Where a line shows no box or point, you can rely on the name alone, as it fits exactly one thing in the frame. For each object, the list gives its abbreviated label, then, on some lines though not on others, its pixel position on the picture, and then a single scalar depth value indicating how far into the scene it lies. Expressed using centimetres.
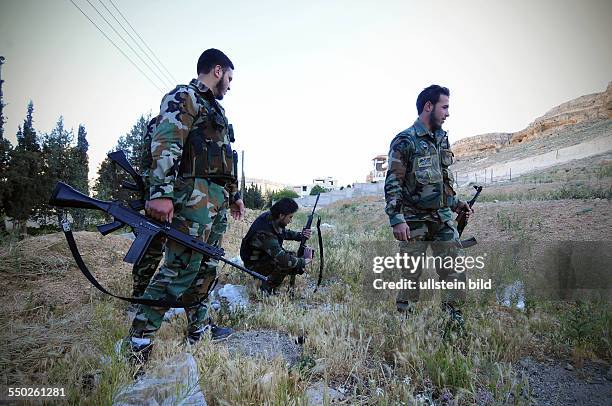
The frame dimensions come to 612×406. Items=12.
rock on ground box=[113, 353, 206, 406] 159
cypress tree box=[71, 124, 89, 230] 1216
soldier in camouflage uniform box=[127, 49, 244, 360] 219
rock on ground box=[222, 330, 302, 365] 255
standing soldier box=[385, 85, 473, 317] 316
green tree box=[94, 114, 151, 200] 2188
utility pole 1752
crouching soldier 428
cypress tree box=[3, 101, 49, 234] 1841
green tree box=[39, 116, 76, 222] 2166
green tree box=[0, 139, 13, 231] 1734
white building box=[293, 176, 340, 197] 11021
